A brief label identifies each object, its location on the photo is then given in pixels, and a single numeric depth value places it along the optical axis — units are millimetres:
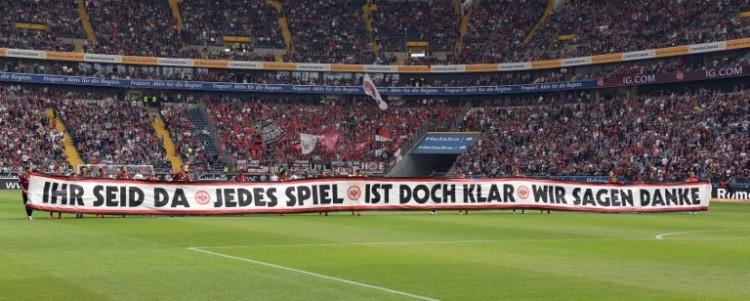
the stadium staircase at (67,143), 70188
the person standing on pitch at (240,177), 33234
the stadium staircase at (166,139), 74000
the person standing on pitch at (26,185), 28516
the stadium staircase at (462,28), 93562
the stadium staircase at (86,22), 85312
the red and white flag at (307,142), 71375
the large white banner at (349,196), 29344
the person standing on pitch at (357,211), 33238
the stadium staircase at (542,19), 90375
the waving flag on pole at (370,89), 77438
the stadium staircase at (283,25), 91500
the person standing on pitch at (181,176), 31266
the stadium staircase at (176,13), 89438
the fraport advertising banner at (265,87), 80938
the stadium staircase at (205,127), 76562
